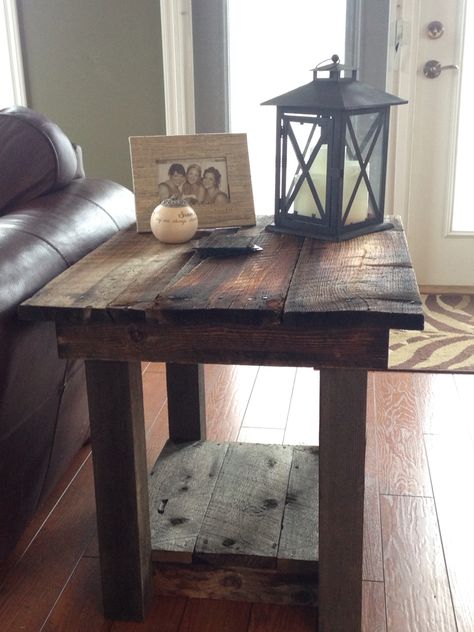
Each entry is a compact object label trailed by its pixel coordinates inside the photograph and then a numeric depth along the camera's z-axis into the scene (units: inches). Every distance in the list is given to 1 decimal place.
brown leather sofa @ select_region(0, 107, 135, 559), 54.8
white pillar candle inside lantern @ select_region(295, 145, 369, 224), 59.6
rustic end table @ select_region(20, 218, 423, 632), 46.3
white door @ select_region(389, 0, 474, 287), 121.8
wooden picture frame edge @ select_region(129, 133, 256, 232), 64.1
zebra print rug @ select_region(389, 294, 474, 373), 102.6
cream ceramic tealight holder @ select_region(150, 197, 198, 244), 60.4
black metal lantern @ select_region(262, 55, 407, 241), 57.7
